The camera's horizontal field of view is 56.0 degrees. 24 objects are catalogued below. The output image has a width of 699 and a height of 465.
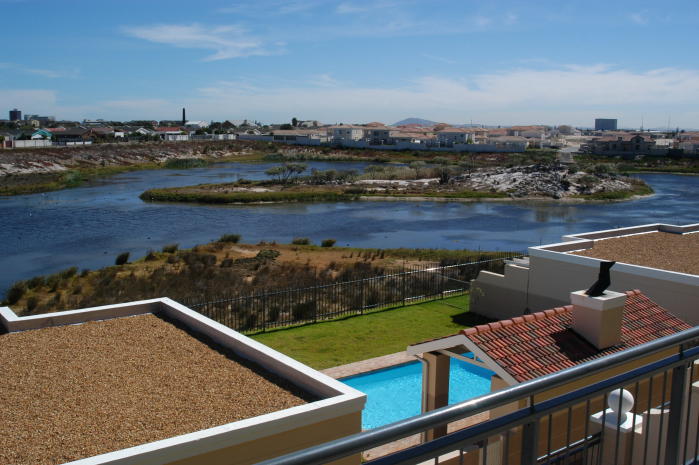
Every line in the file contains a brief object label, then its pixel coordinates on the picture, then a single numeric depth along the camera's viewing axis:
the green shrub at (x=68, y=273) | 27.72
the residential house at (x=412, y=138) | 140.29
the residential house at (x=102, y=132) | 132.38
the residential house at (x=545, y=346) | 9.16
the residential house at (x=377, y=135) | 142.96
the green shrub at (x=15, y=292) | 23.94
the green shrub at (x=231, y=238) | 37.84
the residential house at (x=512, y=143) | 124.76
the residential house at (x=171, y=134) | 140.90
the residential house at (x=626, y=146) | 131.88
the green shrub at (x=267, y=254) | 31.27
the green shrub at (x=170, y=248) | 33.91
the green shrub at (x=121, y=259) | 31.22
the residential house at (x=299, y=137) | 146.55
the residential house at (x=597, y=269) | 15.58
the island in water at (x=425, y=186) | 62.12
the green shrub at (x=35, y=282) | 26.20
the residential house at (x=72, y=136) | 119.41
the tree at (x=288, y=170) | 75.88
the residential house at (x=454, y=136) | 142.89
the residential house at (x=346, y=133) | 151.12
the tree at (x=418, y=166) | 85.28
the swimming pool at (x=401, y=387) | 14.24
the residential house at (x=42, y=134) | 117.44
